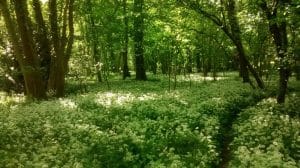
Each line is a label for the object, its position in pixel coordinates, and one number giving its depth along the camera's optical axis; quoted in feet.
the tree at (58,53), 41.25
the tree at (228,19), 41.22
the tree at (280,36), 31.85
